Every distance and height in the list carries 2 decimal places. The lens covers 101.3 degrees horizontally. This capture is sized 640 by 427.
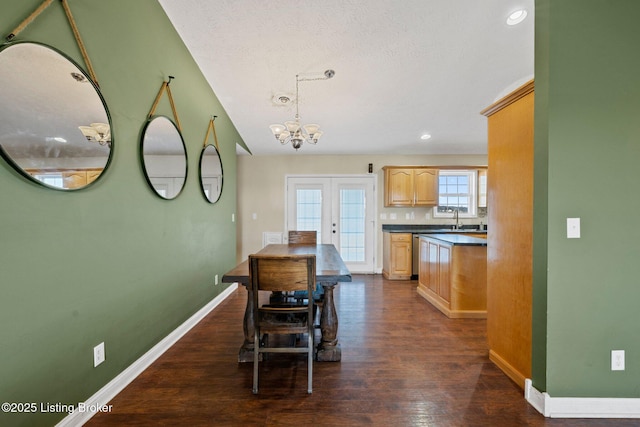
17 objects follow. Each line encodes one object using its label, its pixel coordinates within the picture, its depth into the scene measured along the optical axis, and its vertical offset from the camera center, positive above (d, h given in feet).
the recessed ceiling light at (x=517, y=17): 7.49 +5.68
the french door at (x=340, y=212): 17.33 -0.07
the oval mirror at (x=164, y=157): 6.83 +1.55
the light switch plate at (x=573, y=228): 4.91 -0.31
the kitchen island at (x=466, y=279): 9.68 -2.56
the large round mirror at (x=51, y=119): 3.74 +1.52
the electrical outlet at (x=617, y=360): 5.00 -2.83
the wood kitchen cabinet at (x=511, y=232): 5.65 -0.47
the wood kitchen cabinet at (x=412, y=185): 16.31 +1.63
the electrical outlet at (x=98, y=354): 5.14 -2.87
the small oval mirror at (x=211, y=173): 10.32 +1.57
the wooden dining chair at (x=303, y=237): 11.91 -1.20
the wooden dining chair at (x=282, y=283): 5.46 -1.52
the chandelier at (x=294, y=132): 8.59 +2.69
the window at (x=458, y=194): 17.06 +1.13
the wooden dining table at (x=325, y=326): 6.71 -3.05
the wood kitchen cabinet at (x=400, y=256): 15.51 -2.67
